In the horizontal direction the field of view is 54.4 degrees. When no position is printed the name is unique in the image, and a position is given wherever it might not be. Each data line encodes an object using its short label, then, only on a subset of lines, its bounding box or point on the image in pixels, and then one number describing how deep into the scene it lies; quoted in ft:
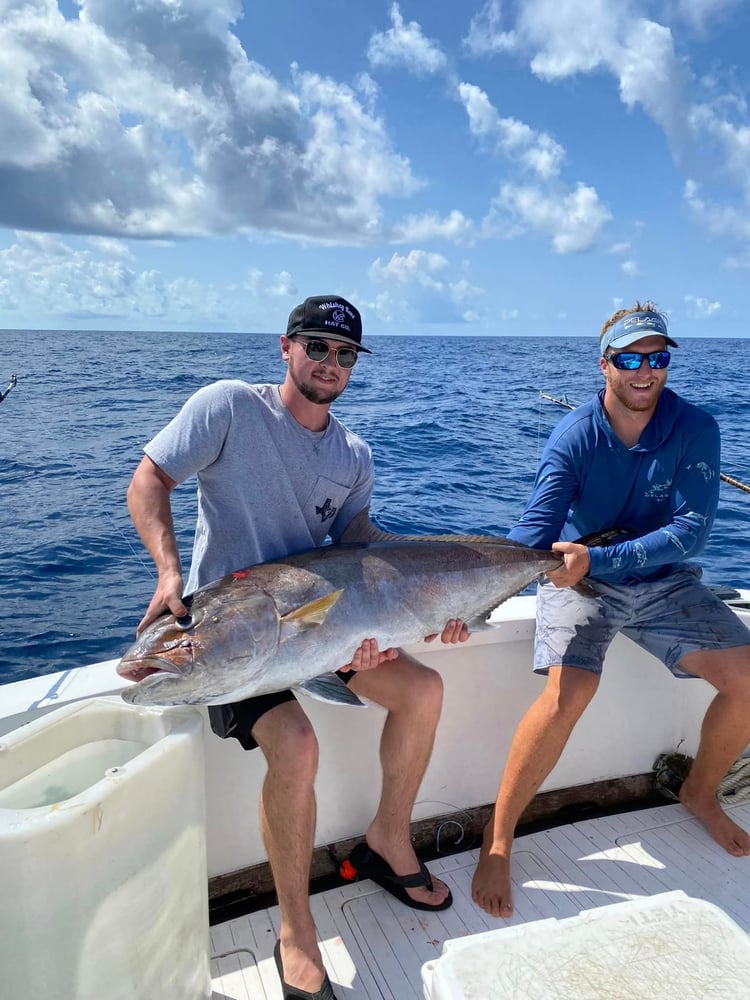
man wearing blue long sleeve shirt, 8.34
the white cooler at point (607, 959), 4.00
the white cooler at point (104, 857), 4.36
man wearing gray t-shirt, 7.04
